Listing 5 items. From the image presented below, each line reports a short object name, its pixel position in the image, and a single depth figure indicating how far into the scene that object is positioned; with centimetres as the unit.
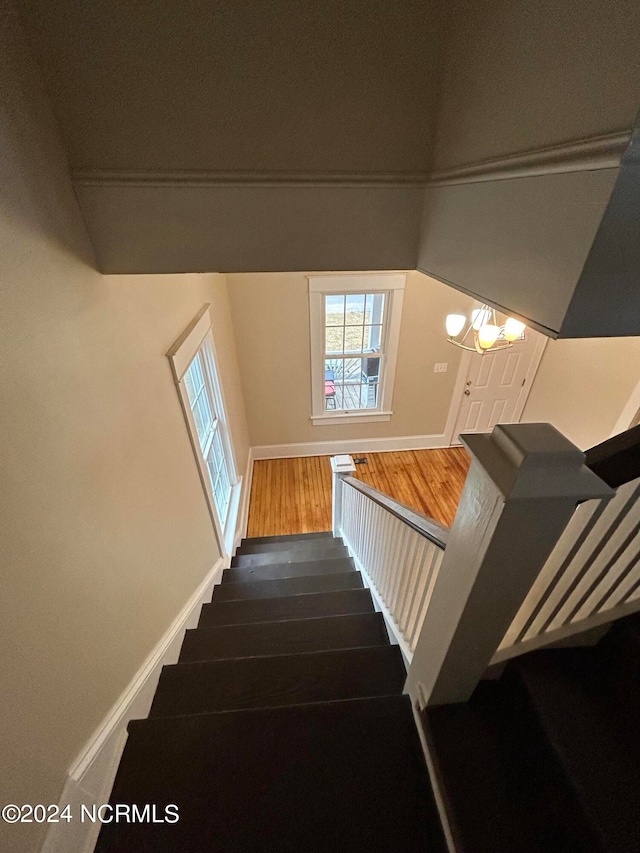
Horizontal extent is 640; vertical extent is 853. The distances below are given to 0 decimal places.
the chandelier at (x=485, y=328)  241
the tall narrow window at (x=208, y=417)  205
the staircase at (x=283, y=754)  98
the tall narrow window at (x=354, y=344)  358
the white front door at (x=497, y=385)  405
